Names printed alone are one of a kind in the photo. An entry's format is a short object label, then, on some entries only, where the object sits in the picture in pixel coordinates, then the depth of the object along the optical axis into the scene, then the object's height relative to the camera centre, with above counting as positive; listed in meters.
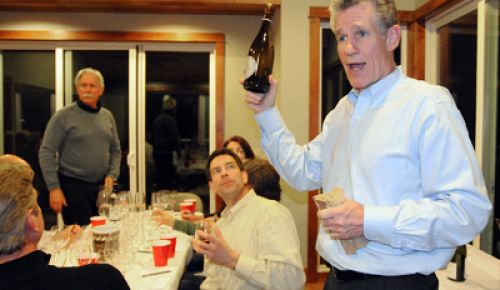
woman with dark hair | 3.77 -0.14
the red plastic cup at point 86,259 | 1.82 -0.50
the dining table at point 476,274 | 1.84 -0.60
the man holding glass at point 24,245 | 1.17 -0.30
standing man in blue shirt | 1.04 -0.09
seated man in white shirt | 1.87 -0.47
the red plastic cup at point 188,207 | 3.11 -0.51
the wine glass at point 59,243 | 2.04 -0.51
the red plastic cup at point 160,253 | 1.99 -0.52
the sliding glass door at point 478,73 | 3.04 +0.41
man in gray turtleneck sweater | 3.65 -0.18
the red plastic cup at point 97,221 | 2.46 -0.48
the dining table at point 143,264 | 1.81 -0.58
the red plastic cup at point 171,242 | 2.11 -0.50
